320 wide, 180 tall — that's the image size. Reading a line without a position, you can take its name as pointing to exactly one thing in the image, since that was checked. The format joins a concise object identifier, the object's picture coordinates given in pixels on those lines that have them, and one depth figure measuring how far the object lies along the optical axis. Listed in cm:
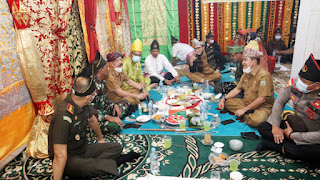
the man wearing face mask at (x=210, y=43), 725
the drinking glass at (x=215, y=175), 228
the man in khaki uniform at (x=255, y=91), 343
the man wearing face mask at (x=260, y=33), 739
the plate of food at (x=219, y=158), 267
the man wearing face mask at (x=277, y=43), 748
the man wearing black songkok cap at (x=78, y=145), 219
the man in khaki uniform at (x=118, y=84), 418
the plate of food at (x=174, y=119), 355
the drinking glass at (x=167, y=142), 306
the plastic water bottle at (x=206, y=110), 376
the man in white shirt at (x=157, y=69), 562
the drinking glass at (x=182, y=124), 348
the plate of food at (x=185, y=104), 404
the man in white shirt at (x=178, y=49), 776
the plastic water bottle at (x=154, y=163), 262
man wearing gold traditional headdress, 488
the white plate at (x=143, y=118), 378
